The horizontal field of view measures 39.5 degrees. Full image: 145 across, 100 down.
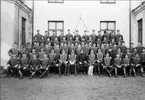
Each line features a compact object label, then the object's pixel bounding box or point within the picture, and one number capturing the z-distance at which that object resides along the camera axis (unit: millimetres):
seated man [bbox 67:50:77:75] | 12129
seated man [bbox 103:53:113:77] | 11920
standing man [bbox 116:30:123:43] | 14695
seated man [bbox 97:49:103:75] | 12086
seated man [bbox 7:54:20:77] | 11538
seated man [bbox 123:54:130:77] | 11919
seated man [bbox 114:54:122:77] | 11796
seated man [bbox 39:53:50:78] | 11319
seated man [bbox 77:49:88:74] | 12211
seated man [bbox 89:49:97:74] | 12141
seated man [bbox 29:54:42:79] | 11411
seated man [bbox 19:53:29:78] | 11457
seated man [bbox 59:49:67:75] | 12198
